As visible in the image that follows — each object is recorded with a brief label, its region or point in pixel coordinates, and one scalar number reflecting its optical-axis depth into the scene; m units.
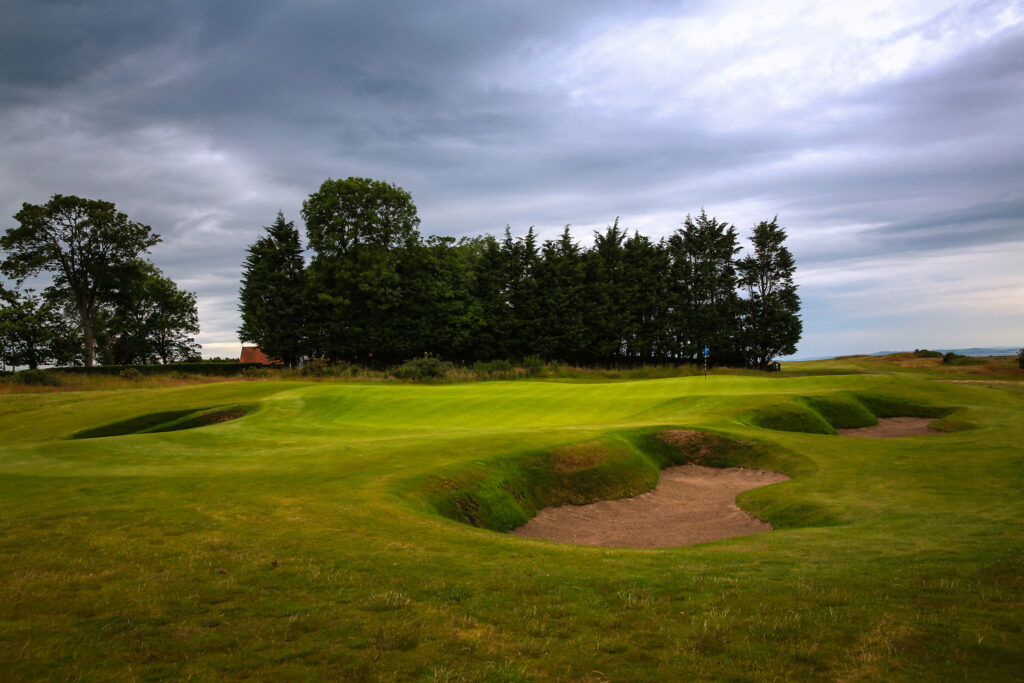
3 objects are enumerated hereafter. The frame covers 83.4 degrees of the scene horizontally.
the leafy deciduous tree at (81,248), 53.38
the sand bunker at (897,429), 22.44
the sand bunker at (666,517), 11.81
